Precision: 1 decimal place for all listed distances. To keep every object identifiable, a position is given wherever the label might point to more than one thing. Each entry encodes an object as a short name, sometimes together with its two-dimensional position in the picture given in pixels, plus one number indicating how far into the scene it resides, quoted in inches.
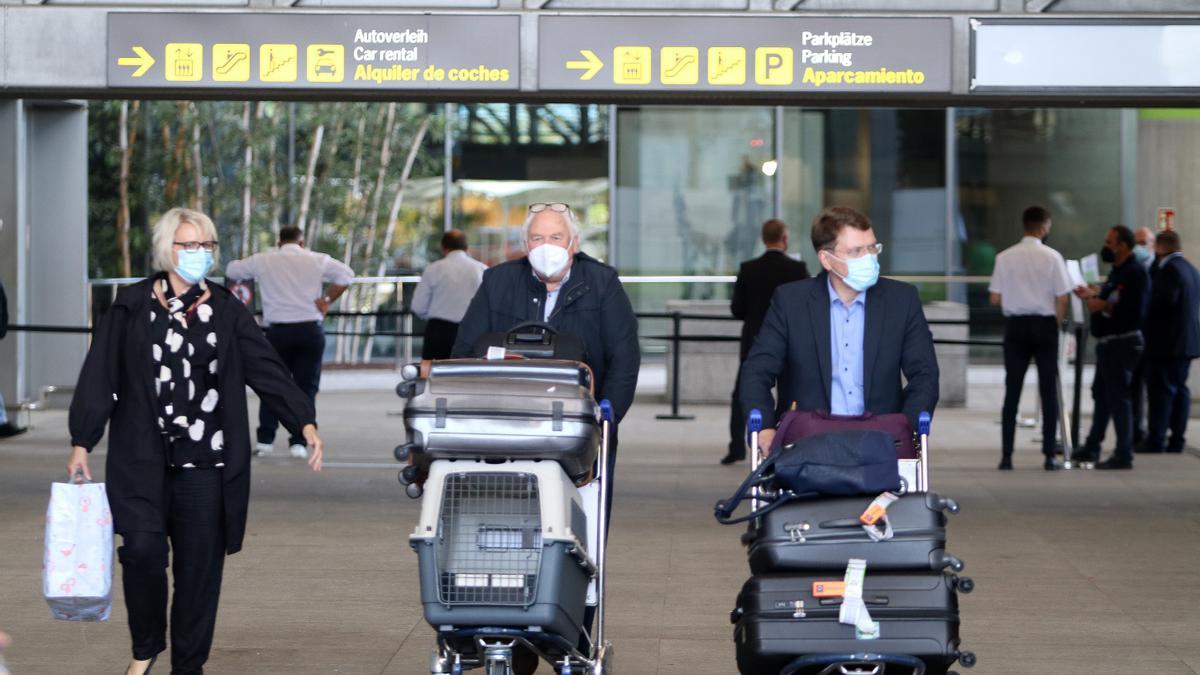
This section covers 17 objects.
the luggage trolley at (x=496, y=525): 406.3
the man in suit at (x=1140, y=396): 1173.7
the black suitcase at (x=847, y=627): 400.5
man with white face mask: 494.9
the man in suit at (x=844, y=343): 480.4
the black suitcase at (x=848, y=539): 403.9
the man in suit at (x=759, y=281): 1052.5
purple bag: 444.8
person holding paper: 1084.5
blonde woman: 467.5
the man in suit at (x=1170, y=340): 1143.0
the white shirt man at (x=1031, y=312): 1032.2
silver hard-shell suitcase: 414.6
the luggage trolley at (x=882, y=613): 400.8
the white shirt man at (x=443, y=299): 1163.9
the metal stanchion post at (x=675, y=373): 1385.3
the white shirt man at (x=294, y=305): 1095.0
